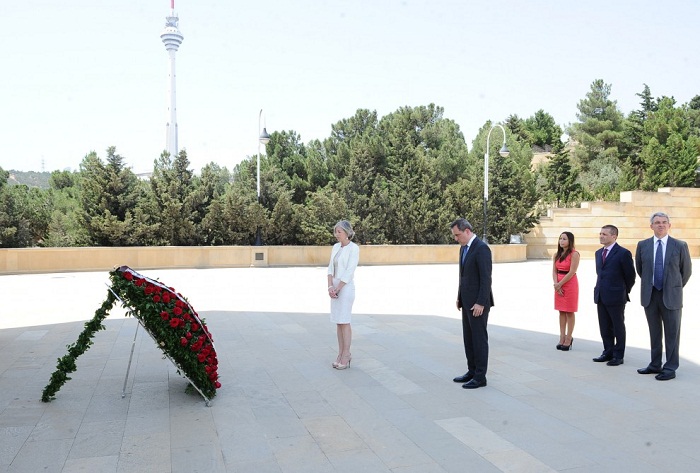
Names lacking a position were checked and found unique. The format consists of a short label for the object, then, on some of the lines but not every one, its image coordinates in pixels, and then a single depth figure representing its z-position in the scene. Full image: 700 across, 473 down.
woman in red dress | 8.30
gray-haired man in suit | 6.84
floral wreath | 5.85
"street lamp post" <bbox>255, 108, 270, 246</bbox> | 23.62
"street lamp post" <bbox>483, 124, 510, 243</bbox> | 27.08
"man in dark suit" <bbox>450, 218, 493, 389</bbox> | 6.50
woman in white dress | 7.12
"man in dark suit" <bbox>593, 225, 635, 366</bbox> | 7.64
